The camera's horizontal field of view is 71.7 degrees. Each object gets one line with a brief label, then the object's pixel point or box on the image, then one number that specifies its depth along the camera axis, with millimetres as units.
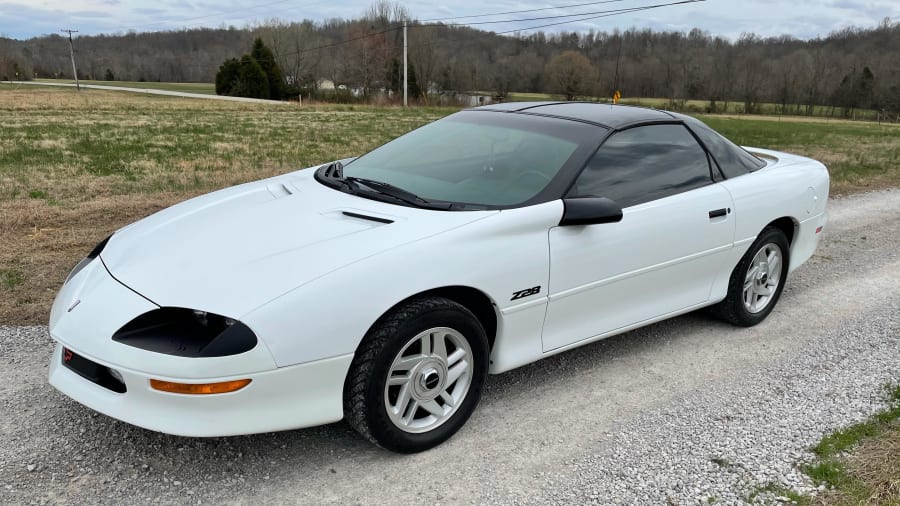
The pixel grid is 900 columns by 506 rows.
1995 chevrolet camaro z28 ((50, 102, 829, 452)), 2316
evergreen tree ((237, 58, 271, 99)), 65812
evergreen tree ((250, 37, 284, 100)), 67938
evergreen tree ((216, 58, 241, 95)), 68438
